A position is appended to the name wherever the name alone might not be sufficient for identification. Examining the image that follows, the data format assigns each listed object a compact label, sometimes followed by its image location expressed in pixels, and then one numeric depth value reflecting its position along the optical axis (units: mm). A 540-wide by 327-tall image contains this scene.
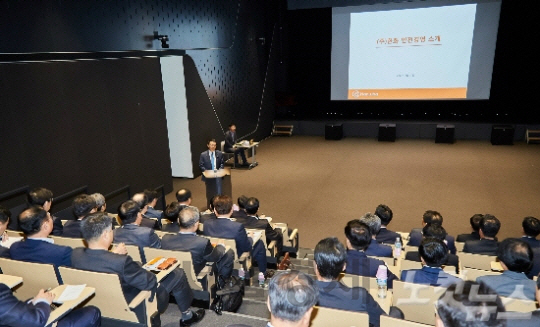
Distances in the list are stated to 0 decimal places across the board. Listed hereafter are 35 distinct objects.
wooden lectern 6816
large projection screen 11625
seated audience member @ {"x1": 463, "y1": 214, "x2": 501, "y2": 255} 4082
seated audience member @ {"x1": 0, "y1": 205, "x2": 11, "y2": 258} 3500
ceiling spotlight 7832
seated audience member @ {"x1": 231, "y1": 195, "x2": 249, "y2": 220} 5012
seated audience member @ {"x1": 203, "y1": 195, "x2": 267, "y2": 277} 4246
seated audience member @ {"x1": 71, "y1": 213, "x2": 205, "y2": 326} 3023
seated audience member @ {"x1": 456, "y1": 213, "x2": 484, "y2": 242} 4582
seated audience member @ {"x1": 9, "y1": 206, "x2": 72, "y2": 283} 3348
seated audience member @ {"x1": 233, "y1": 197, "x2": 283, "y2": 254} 4867
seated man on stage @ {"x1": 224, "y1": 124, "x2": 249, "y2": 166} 10188
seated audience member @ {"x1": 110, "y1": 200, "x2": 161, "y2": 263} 3852
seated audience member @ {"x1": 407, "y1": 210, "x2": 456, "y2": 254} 4301
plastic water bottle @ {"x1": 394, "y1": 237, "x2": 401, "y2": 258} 4260
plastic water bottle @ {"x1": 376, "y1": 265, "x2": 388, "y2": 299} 3076
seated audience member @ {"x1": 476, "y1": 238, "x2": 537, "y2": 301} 2953
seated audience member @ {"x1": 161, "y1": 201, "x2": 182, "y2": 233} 4508
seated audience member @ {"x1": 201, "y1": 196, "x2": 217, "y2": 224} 4982
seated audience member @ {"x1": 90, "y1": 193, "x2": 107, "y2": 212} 4637
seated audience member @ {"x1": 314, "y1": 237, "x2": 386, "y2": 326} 2672
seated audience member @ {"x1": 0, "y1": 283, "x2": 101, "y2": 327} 2455
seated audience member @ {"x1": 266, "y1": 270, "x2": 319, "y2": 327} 1882
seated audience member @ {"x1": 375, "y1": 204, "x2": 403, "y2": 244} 4523
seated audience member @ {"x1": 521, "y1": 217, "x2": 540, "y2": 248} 4063
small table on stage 10315
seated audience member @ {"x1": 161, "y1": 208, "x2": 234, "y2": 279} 3721
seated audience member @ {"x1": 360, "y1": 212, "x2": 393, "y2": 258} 3984
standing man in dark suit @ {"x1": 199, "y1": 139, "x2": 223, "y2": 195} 7098
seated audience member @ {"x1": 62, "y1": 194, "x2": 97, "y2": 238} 4270
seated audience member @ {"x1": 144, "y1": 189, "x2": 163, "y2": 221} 5050
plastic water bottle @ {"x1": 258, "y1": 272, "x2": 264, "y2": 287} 4440
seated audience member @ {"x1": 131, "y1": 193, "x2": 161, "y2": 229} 4557
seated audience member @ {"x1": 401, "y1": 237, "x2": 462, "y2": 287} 3092
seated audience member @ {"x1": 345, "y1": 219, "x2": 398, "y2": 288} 3428
